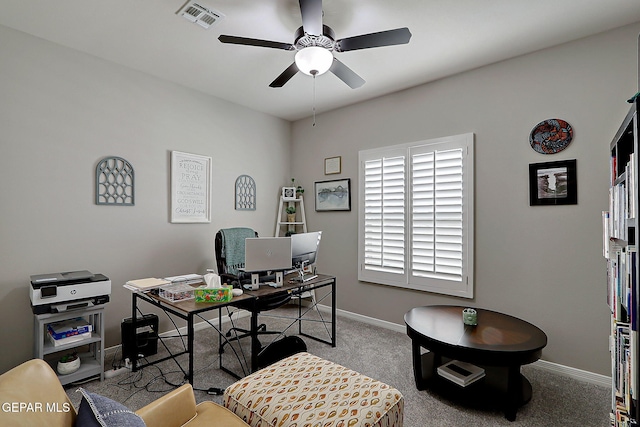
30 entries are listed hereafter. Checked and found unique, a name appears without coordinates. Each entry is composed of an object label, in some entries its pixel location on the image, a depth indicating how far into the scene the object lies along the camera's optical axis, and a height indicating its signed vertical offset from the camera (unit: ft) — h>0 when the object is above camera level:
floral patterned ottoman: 4.76 -2.98
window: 10.59 +0.01
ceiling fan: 6.74 +4.00
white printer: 7.63 -1.89
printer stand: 7.70 -3.27
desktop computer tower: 9.14 -3.57
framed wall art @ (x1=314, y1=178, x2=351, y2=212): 13.82 +0.97
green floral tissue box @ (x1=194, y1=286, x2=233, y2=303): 7.67 -1.90
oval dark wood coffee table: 6.78 -2.90
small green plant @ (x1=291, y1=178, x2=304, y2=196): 15.55 +1.33
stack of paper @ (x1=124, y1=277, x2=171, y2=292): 8.29 -1.84
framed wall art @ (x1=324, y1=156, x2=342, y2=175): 14.11 +2.32
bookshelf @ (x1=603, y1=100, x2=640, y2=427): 3.83 -0.82
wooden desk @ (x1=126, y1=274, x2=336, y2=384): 7.02 -2.16
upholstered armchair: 2.95 -1.91
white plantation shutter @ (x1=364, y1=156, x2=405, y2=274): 12.09 +0.09
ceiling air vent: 7.29 +4.81
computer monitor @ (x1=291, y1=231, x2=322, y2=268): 9.86 -1.03
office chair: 9.89 -1.65
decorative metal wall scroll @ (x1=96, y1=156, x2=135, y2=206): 9.86 +1.08
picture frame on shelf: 15.33 +1.12
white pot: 7.98 -3.84
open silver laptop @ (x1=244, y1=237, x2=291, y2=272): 8.83 -1.09
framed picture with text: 11.69 +1.08
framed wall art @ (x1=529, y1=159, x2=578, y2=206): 8.70 +0.94
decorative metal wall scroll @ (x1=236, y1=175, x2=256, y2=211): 13.80 +1.01
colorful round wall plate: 8.80 +2.29
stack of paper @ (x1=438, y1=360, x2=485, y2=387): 7.77 -3.93
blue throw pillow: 3.23 -2.10
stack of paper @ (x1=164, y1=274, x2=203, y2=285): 9.08 -1.85
